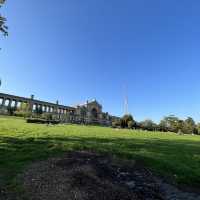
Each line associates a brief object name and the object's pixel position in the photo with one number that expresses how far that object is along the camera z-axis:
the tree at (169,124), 69.74
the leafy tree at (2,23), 12.12
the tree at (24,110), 56.26
